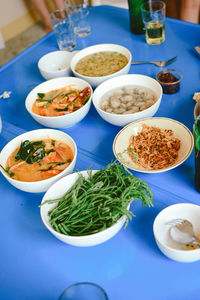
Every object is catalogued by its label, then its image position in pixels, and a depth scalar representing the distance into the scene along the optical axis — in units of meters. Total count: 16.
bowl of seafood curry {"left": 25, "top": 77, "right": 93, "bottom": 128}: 1.49
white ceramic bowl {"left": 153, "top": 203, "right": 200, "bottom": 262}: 0.92
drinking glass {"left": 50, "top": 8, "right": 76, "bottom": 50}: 2.09
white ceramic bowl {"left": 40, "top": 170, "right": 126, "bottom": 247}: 0.95
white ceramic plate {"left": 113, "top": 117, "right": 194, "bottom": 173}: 1.18
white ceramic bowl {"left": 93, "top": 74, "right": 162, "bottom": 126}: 1.39
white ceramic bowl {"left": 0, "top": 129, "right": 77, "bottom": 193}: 1.18
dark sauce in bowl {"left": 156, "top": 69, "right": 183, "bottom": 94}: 1.56
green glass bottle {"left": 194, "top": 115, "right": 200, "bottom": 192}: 1.00
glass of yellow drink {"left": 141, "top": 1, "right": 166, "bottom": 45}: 1.92
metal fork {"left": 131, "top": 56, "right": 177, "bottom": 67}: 1.77
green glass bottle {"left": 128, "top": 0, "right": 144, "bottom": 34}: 1.99
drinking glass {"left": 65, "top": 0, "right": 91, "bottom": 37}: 2.22
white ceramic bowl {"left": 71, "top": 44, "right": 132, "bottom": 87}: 1.67
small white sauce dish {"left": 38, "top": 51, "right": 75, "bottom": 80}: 1.95
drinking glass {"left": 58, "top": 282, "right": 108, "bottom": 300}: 0.80
